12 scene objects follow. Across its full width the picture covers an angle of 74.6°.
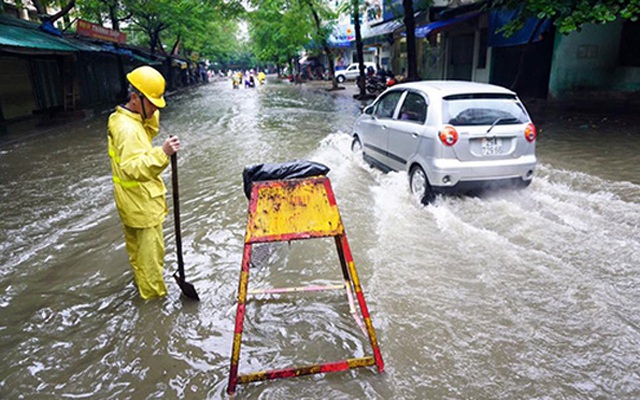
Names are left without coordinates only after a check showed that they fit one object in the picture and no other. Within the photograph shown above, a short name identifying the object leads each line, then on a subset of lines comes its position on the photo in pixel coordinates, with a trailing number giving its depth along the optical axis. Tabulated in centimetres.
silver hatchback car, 515
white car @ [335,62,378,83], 3831
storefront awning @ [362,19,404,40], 2168
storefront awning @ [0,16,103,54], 1096
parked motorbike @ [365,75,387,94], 2266
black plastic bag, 324
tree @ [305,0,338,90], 2581
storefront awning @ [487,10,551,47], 1199
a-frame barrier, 243
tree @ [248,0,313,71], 3027
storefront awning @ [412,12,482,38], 1539
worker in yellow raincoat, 297
